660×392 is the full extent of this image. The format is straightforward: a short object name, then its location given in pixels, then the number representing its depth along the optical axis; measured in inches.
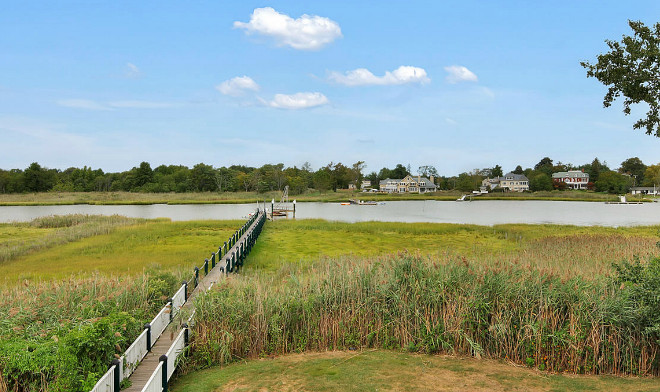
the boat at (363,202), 3097.9
